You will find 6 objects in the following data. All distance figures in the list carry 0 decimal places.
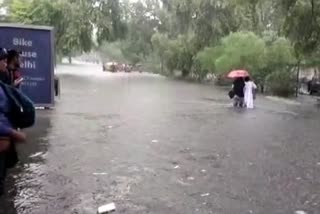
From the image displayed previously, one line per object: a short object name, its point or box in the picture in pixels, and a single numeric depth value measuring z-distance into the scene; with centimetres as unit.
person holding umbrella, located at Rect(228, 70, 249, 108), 2320
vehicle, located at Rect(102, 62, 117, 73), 8362
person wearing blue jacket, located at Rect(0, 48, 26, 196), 609
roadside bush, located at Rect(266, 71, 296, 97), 3622
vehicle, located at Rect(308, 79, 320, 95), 3931
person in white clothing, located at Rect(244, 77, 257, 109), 2306
